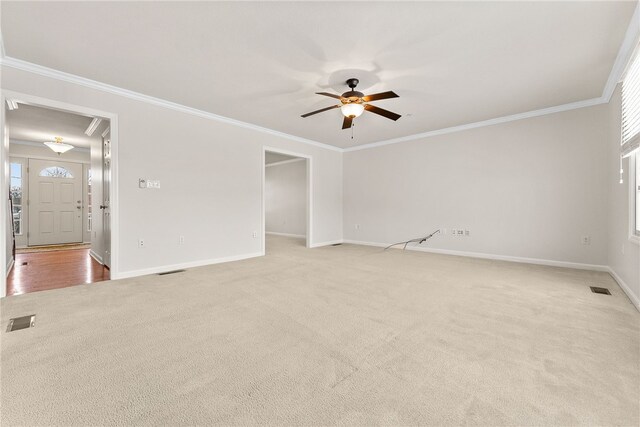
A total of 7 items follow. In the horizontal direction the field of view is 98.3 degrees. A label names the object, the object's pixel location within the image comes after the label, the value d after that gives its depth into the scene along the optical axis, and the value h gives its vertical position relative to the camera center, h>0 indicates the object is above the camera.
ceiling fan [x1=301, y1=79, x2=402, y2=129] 3.28 +1.32
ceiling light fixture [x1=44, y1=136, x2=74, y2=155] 5.98 +1.43
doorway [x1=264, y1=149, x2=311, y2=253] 8.84 +0.46
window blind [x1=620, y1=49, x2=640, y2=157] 2.63 +1.05
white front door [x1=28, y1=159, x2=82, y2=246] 6.71 +0.21
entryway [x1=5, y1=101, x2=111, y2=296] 4.21 +0.26
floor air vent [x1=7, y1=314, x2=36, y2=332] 2.25 -0.95
